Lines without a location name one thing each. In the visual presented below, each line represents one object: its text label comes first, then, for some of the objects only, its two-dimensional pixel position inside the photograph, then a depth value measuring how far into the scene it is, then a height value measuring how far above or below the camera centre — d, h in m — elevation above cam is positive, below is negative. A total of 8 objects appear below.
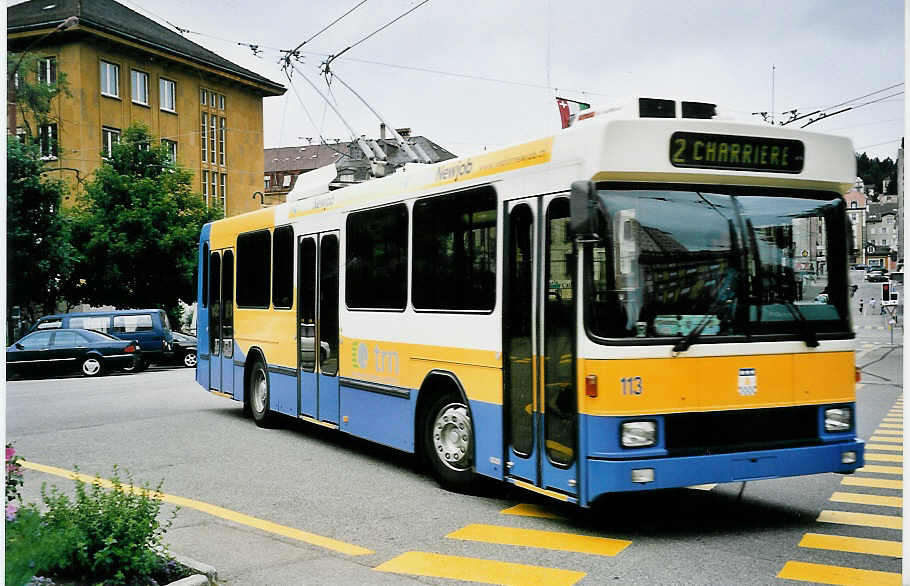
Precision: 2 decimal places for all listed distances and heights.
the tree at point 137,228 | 34.62 +2.60
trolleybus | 6.54 -0.12
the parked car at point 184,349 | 31.19 -1.69
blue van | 29.04 -0.86
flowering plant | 5.71 -1.06
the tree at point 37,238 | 24.06 +1.71
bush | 5.16 -1.33
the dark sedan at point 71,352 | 25.66 -1.44
